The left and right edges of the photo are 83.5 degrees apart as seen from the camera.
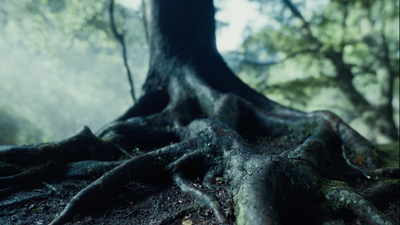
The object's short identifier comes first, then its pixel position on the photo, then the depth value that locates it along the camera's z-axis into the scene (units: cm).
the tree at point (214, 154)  213
